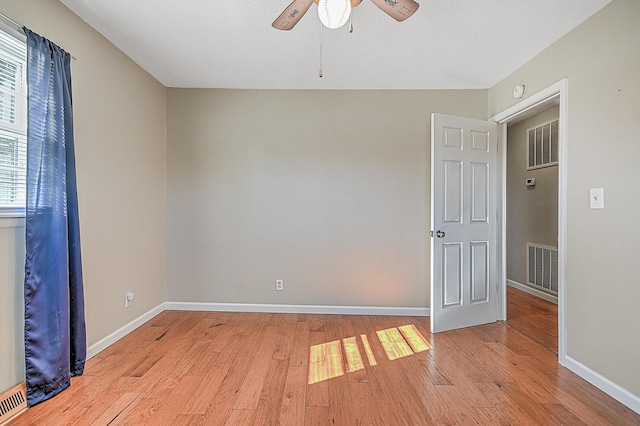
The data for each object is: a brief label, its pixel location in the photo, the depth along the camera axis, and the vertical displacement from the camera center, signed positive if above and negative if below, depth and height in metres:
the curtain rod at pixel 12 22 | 1.67 +1.05
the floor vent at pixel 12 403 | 1.64 -1.05
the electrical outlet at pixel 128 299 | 2.76 -0.80
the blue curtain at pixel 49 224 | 1.77 -0.08
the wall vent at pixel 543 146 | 3.84 +0.83
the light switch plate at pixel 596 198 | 1.99 +0.08
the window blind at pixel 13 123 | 1.73 +0.50
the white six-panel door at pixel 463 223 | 2.87 -0.12
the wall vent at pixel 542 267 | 3.86 -0.76
